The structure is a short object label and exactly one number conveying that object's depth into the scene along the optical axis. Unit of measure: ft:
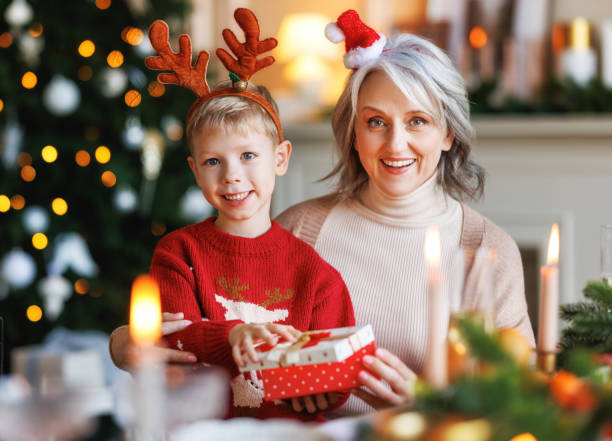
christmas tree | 10.92
